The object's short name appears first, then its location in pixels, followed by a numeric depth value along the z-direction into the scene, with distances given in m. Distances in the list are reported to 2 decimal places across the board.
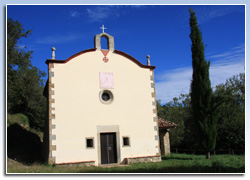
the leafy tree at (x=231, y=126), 17.33
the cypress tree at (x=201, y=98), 12.57
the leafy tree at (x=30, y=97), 20.80
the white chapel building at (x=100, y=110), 10.69
